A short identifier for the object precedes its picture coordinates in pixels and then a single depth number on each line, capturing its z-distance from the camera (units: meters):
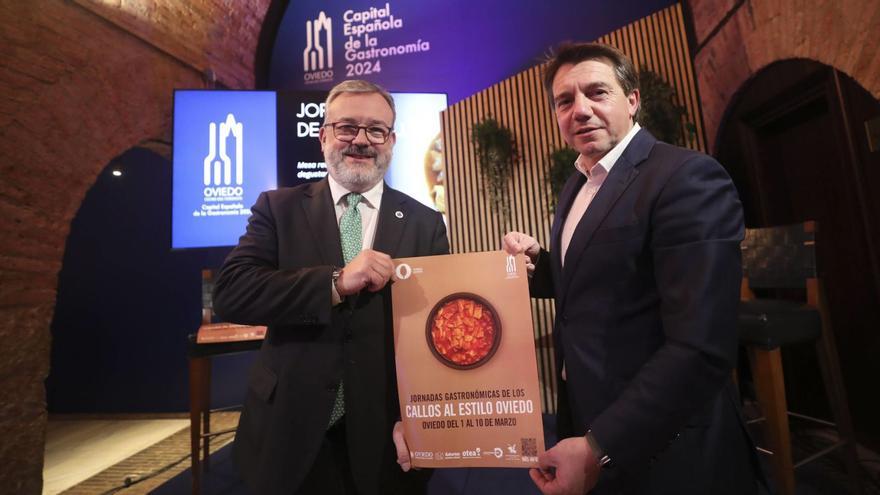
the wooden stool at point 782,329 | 2.09
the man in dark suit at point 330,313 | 1.06
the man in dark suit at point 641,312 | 0.81
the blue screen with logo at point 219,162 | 3.76
